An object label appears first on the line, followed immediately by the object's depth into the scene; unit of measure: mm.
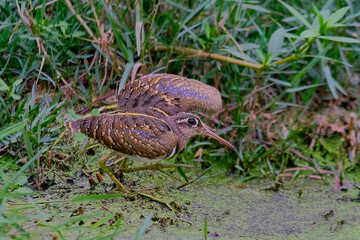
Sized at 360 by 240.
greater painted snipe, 8031
